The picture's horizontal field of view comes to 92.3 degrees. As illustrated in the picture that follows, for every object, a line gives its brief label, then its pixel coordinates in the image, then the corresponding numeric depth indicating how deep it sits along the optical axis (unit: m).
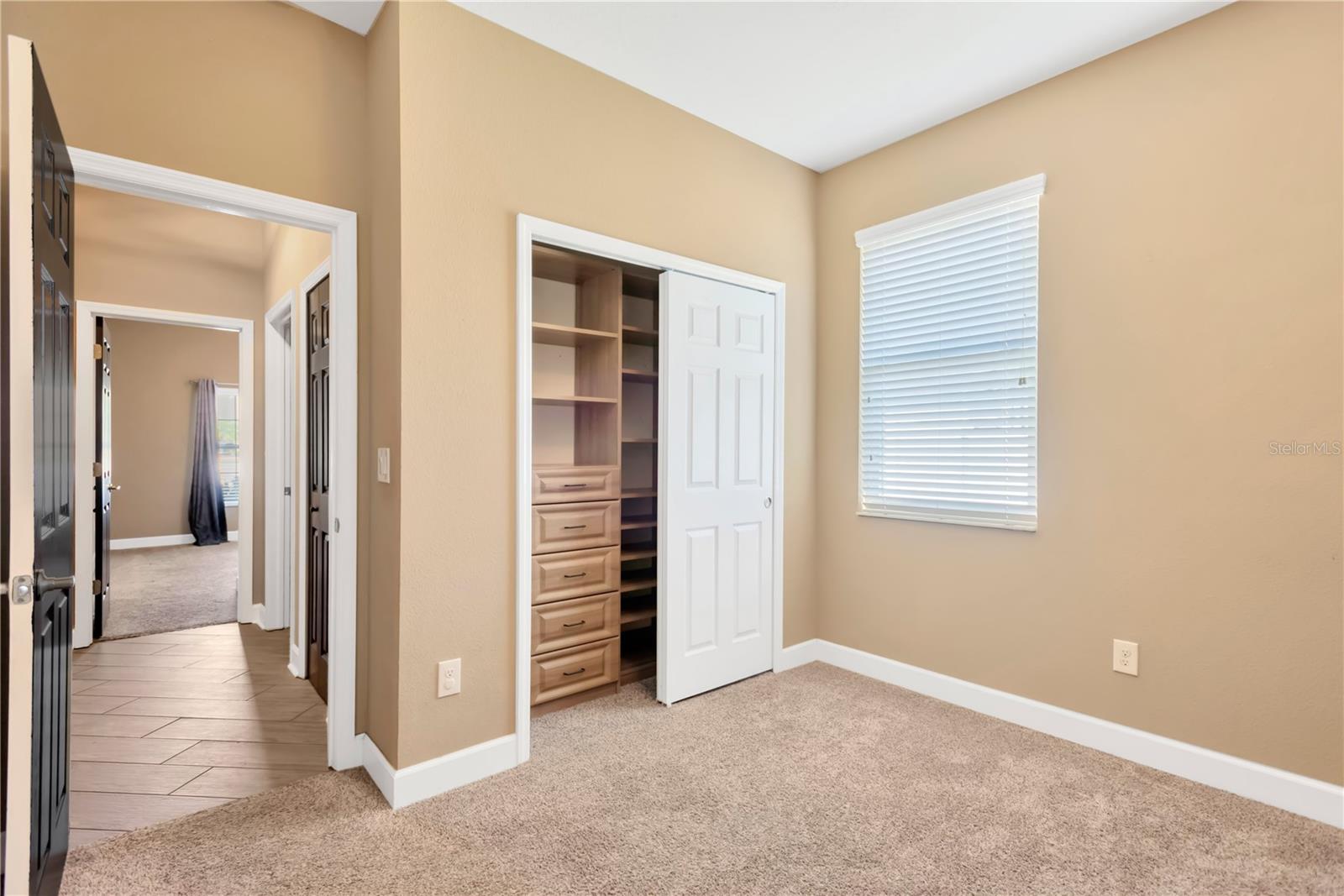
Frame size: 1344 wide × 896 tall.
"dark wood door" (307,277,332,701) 3.02
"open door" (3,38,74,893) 1.31
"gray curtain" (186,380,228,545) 8.02
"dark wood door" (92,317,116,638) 4.04
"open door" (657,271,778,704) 3.05
